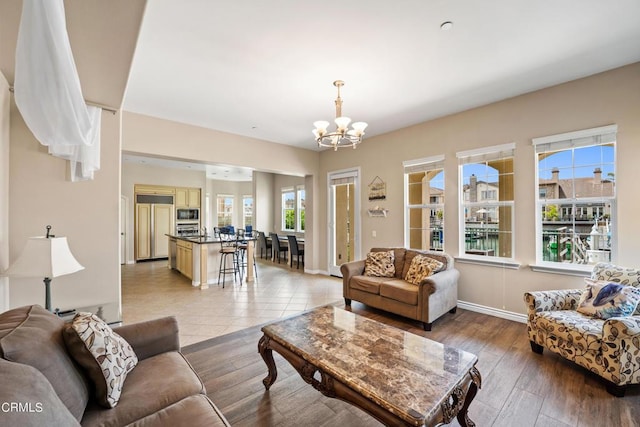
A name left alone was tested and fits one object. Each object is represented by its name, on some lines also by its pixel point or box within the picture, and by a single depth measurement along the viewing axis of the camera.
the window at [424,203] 4.48
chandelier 3.00
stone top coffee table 1.33
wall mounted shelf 5.16
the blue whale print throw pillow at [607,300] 2.33
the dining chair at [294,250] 7.13
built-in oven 8.63
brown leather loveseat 3.28
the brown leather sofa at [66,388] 0.86
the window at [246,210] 10.99
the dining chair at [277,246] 7.84
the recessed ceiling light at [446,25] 2.22
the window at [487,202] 3.72
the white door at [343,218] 5.75
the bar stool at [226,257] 5.45
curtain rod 2.77
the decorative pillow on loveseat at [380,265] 4.15
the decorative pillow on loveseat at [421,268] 3.64
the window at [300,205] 8.28
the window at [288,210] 8.70
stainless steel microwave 8.63
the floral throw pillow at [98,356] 1.30
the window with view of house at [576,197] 3.05
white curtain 1.13
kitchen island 5.18
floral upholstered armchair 2.04
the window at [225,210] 10.62
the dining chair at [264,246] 8.77
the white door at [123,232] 7.52
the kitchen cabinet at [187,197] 8.62
